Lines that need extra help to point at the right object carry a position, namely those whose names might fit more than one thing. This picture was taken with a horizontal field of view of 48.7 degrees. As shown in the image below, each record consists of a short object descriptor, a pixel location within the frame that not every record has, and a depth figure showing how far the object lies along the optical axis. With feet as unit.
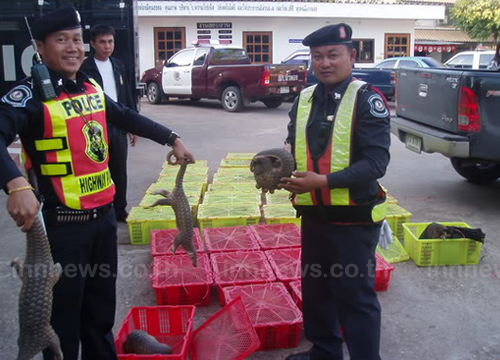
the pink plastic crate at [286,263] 14.21
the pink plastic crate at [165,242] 15.64
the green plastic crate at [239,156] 26.32
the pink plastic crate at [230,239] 16.12
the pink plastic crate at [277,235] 16.35
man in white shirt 17.65
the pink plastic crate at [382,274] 14.64
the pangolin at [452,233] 16.24
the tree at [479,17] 94.84
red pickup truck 51.78
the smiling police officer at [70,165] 8.26
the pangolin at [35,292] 7.78
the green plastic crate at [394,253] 16.84
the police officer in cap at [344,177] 9.23
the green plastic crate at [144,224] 18.13
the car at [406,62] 55.06
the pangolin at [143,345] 10.55
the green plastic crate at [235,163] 25.18
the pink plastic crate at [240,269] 13.92
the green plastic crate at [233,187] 21.36
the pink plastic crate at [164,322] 11.61
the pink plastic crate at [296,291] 13.19
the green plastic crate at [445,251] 16.31
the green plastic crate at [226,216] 18.20
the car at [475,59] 57.90
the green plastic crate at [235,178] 22.86
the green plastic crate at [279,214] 18.30
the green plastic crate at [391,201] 19.70
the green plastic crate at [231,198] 19.89
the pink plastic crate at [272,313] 11.91
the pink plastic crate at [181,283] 13.67
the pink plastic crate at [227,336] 10.65
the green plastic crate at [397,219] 18.51
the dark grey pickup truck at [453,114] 20.27
